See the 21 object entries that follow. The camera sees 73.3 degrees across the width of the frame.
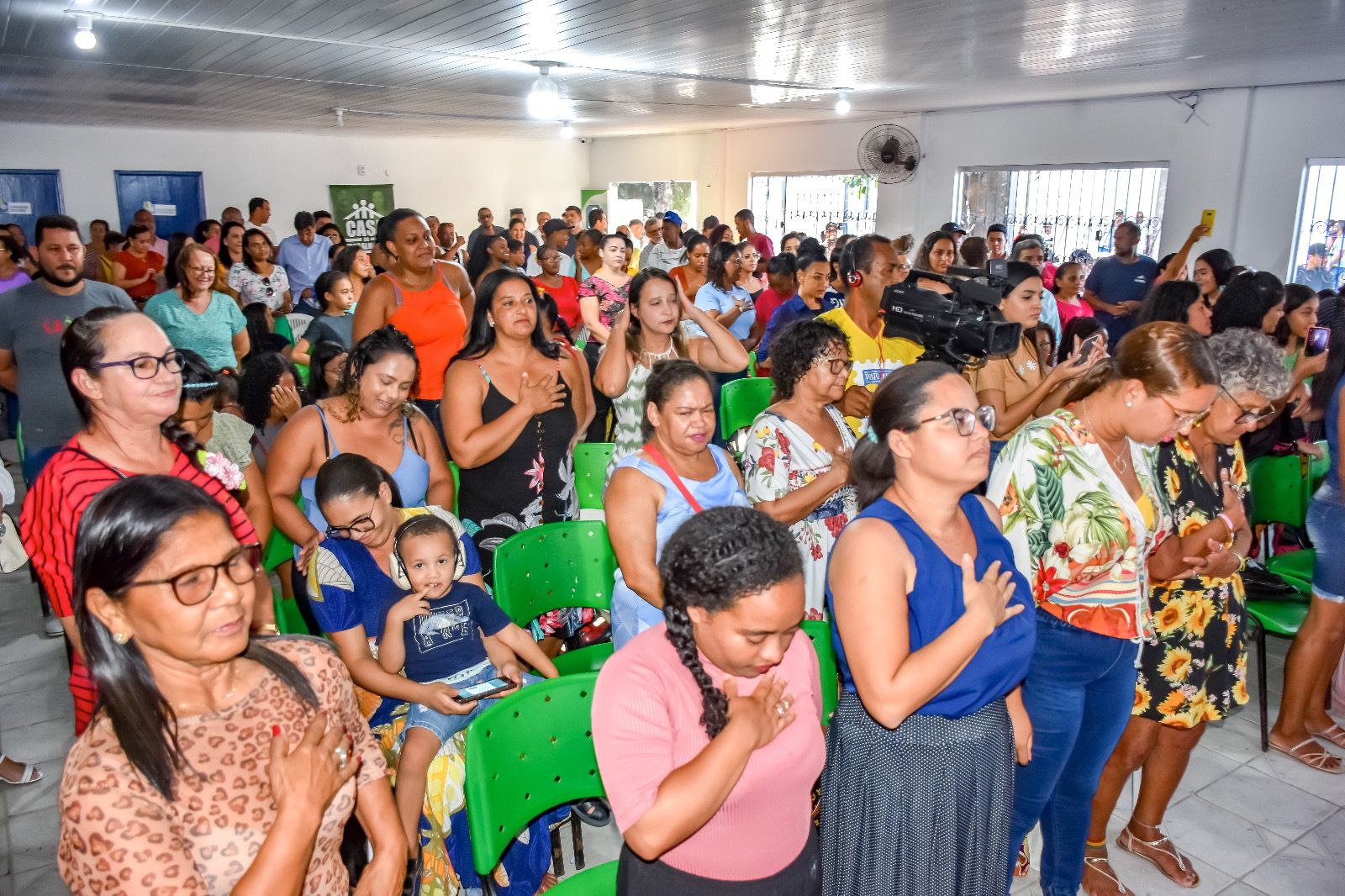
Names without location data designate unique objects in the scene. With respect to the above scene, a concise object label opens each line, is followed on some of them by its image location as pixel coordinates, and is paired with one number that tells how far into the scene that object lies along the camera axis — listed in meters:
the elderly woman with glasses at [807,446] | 2.72
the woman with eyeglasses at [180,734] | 1.18
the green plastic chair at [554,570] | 2.68
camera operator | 3.66
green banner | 15.68
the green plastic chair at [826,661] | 2.23
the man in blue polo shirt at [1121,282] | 7.29
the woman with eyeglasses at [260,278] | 7.11
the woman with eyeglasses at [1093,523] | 2.16
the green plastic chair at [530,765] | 1.73
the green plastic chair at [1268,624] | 3.34
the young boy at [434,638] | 2.22
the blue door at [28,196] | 12.74
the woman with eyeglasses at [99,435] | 1.99
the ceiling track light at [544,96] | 6.66
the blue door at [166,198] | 13.64
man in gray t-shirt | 3.68
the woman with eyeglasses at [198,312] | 4.54
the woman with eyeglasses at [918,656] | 1.66
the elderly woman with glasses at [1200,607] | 2.53
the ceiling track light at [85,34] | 4.90
